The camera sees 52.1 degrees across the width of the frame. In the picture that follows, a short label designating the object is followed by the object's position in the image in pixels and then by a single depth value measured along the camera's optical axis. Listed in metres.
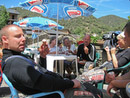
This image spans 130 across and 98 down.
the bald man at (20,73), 1.09
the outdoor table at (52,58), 3.25
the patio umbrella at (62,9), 3.45
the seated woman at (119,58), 2.36
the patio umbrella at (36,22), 7.09
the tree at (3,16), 43.09
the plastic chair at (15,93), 1.18
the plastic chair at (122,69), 2.15
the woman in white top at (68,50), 4.51
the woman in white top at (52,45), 4.40
